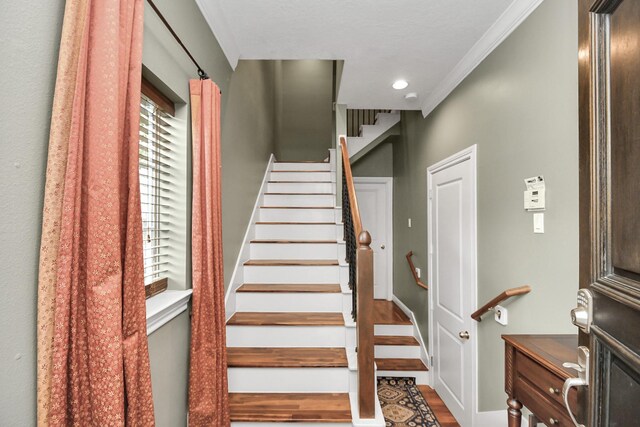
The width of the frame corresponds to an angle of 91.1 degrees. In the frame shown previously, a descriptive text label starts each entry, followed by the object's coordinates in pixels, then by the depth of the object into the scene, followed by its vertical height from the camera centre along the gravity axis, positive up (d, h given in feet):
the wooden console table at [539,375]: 3.15 -1.74
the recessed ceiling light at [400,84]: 8.90 +3.86
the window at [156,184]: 4.52 +0.53
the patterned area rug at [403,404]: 8.33 -5.40
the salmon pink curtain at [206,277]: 4.92 -0.97
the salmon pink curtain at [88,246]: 2.37 -0.22
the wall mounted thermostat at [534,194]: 5.17 +0.41
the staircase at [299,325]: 6.10 -2.49
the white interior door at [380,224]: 15.67 -0.31
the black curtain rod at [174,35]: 3.81 +2.55
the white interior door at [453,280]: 7.73 -1.75
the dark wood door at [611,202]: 1.77 +0.10
